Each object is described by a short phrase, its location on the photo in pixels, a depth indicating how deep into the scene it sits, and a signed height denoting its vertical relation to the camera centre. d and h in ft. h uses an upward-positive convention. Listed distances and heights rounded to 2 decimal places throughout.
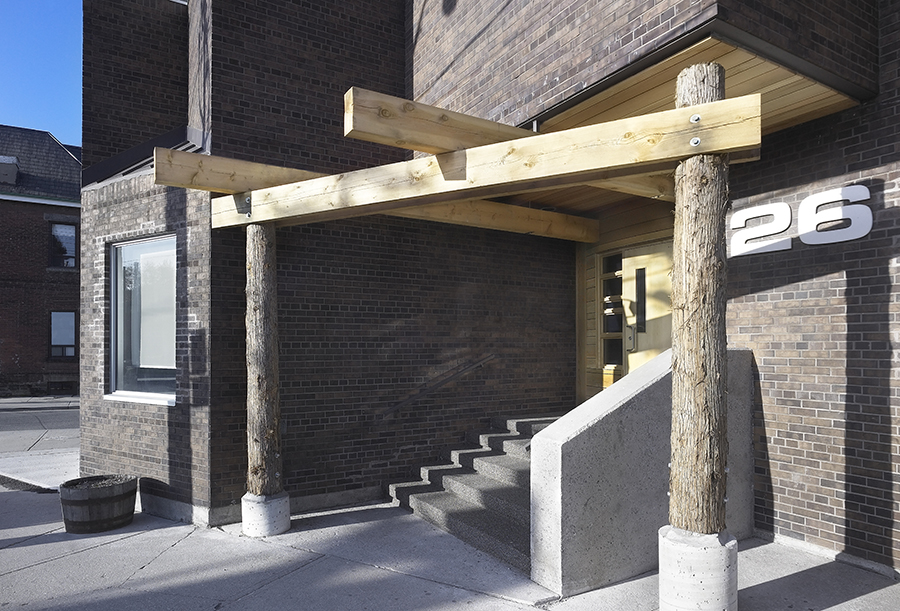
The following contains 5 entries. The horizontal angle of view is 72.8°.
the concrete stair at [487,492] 16.43 -5.59
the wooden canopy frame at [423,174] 11.99 +3.42
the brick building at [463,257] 15.05 +1.97
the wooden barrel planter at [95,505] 18.31 -5.66
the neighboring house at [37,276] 63.21 +4.51
